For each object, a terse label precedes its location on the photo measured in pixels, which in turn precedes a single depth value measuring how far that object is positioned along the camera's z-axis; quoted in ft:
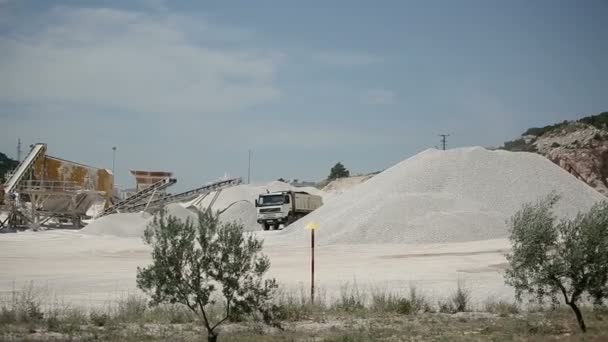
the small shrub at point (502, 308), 45.78
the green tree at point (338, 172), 367.66
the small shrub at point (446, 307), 46.94
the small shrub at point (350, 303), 45.98
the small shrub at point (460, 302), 47.50
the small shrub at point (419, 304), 46.93
